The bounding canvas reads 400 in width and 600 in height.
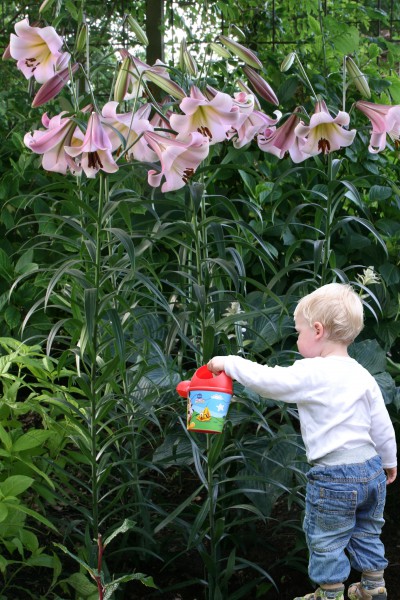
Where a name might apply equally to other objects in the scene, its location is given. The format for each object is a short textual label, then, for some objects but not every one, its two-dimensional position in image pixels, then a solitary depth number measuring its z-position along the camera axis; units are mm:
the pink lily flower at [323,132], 2693
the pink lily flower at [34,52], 2498
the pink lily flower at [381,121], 2783
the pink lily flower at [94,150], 2273
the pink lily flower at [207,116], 2420
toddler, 2395
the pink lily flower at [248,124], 2715
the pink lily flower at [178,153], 2379
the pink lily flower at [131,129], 2455
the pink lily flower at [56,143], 2375
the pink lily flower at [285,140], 2848
